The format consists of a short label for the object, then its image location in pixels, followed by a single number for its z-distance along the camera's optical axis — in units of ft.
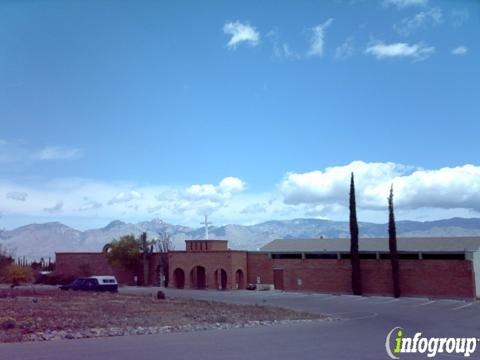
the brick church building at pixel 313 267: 151.74
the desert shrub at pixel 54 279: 223.51
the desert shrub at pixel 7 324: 72.54
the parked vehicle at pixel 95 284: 170.91
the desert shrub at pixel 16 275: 219.61
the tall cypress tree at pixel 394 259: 157.17
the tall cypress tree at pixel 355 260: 164.76
